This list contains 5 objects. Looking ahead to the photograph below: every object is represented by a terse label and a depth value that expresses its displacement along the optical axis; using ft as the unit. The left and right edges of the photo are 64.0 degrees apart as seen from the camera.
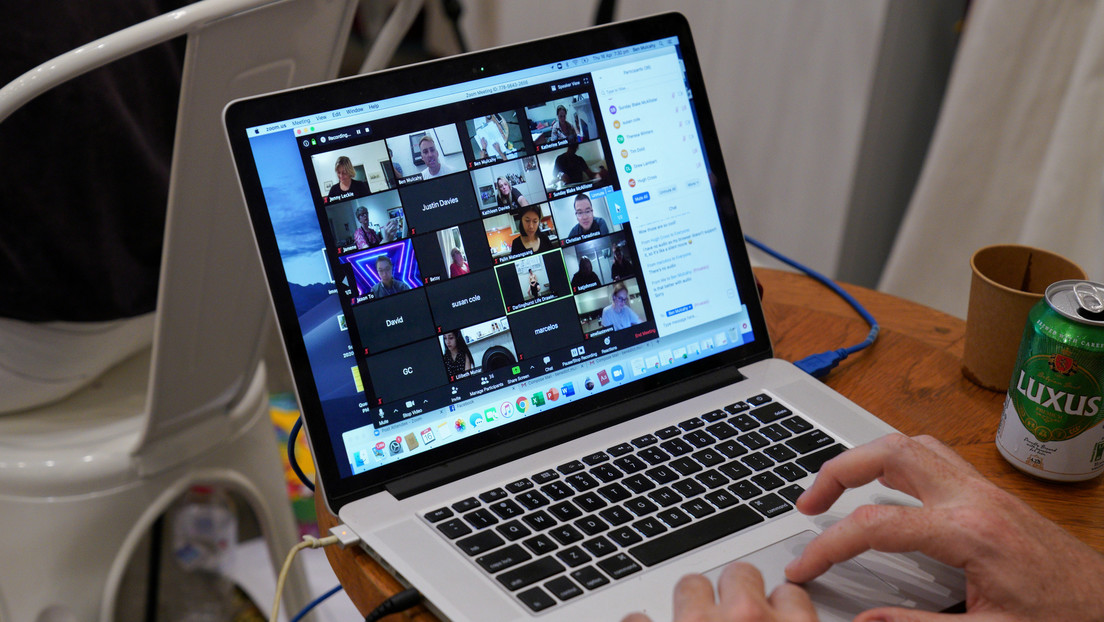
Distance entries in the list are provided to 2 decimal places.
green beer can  2.02
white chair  2.28
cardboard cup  2.43
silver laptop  1.88
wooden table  2.12
